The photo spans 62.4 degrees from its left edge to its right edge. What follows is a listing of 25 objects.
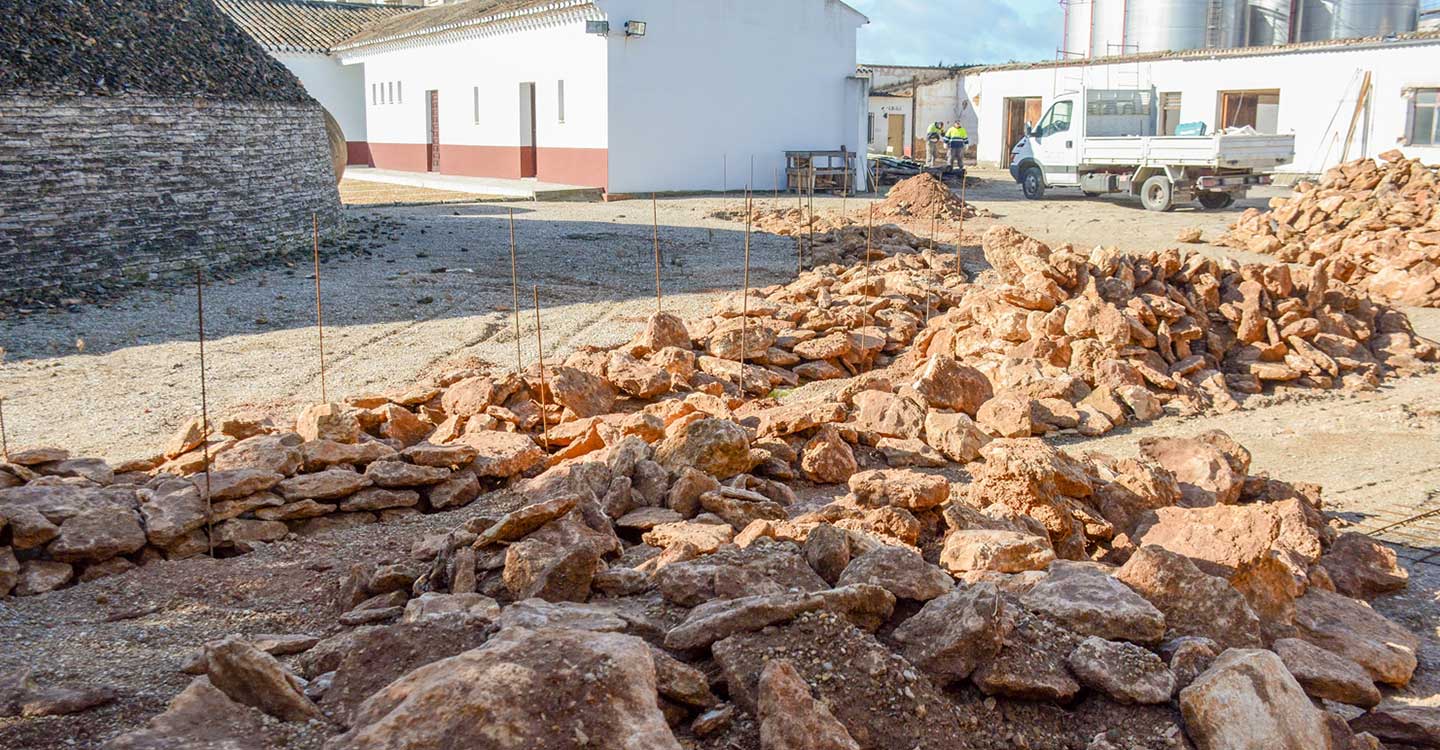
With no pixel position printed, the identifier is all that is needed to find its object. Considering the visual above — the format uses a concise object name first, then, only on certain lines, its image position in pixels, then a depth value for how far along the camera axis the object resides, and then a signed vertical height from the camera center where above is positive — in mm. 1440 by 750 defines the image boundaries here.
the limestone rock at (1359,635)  4266 -1621
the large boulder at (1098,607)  3746 -1299
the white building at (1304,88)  25000 +2592
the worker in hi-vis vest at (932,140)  31328 +1581
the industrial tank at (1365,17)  32500 +5007
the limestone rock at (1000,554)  4492 -1338
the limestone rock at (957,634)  3434 -1269
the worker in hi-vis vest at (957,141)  28219 +1380
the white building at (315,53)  34781 +4189
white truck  20484 +807
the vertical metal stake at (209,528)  5281 -1470
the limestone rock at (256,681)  3141 -1288
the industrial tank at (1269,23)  33281 +4976
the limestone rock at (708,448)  5738 -1203
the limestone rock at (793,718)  3004 -1319
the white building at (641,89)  24688 +2431
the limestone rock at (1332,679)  3793 -1521
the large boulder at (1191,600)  3998 -1351
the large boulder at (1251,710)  3271 -1412
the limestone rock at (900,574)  3859 -1223
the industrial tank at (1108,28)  34000 +4954
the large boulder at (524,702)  2742 -1196
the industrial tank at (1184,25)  32875 +4869
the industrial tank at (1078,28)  35469 +5142
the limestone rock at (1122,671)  3414 -1366
